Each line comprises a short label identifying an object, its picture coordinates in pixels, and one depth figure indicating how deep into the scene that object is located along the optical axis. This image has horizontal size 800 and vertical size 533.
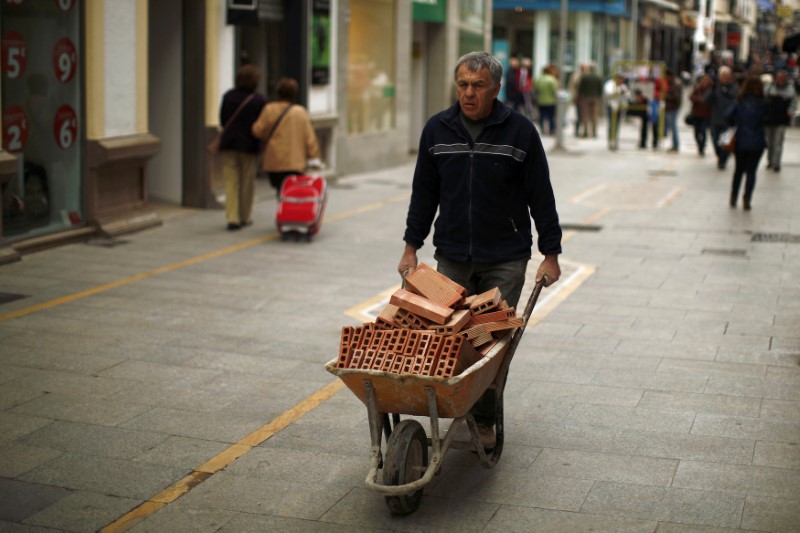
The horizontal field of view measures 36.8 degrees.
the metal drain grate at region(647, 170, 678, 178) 21.52
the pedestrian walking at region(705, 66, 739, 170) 23.03
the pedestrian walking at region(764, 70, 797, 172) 21.31
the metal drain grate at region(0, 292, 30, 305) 9.54
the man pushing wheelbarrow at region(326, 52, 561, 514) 5.12
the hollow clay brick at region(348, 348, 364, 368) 5.20
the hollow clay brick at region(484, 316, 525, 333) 5.42
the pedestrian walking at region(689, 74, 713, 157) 24.44
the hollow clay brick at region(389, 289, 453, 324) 5.30
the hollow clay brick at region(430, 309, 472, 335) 5.27
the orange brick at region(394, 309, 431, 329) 5.34
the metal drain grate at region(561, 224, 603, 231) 14.58
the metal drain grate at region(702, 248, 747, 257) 12.66
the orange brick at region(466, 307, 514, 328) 5.46
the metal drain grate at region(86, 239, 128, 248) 12.44
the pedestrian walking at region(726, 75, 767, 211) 15.95
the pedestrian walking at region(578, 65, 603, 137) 30.28
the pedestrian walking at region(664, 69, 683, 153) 26.67
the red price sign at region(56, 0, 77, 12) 12.16
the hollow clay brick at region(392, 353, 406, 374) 5.09
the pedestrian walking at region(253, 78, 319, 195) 13.02
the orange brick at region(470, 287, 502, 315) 5.49
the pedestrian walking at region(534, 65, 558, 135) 30.92
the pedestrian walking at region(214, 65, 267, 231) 13.30
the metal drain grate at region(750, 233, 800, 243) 13.74
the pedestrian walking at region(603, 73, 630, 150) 27.58
